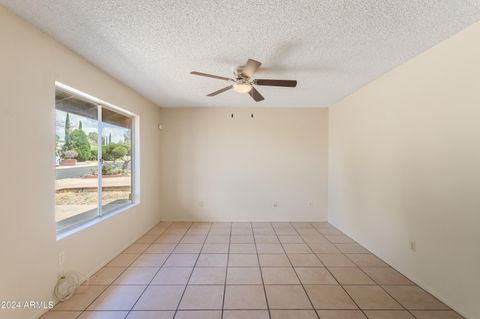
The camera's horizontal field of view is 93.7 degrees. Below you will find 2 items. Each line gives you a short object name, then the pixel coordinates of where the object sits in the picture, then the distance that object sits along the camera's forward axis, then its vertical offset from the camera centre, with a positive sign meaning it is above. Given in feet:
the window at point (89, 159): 7.79 +0.07
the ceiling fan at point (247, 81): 7.77 +2.84
